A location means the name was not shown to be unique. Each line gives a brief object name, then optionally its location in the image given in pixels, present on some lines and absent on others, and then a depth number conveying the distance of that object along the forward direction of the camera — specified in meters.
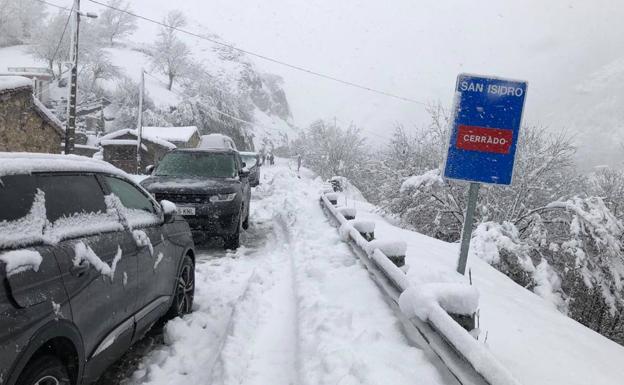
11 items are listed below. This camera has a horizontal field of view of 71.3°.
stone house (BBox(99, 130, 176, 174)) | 35.28
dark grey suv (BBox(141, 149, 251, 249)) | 7.41
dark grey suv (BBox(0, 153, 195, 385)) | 2.06
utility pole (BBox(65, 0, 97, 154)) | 20.90
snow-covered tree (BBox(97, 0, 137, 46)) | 87.12
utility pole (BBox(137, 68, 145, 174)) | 32.51
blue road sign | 5.64
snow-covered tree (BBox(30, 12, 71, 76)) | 59.62
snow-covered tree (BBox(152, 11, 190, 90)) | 72.56
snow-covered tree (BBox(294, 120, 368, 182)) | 49.44
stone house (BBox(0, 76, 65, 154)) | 19.83
